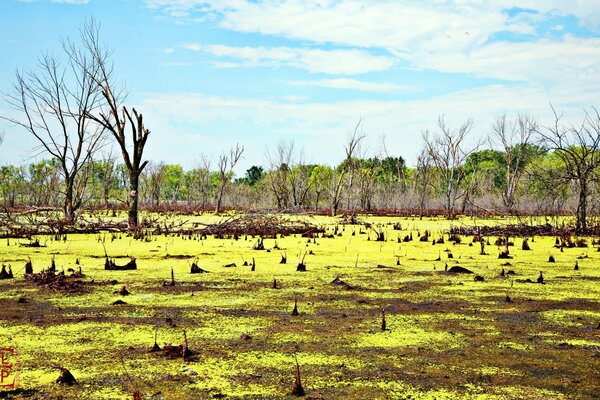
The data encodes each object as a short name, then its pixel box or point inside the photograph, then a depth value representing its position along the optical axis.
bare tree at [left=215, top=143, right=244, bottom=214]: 36.84
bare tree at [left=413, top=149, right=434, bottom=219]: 35.14
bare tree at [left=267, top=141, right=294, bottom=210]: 40.13
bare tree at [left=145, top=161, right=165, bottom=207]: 42.80
